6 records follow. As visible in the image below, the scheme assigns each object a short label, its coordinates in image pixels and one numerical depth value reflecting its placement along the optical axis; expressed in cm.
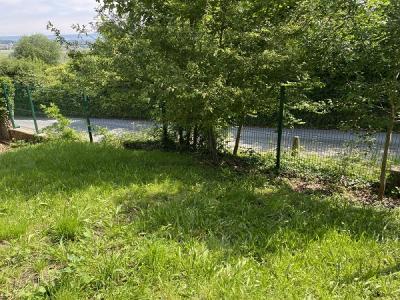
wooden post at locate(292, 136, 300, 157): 718
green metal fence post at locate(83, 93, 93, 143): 848
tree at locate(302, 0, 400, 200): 477
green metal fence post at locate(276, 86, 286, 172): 617
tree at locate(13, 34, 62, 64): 3218
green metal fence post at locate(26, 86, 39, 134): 995
